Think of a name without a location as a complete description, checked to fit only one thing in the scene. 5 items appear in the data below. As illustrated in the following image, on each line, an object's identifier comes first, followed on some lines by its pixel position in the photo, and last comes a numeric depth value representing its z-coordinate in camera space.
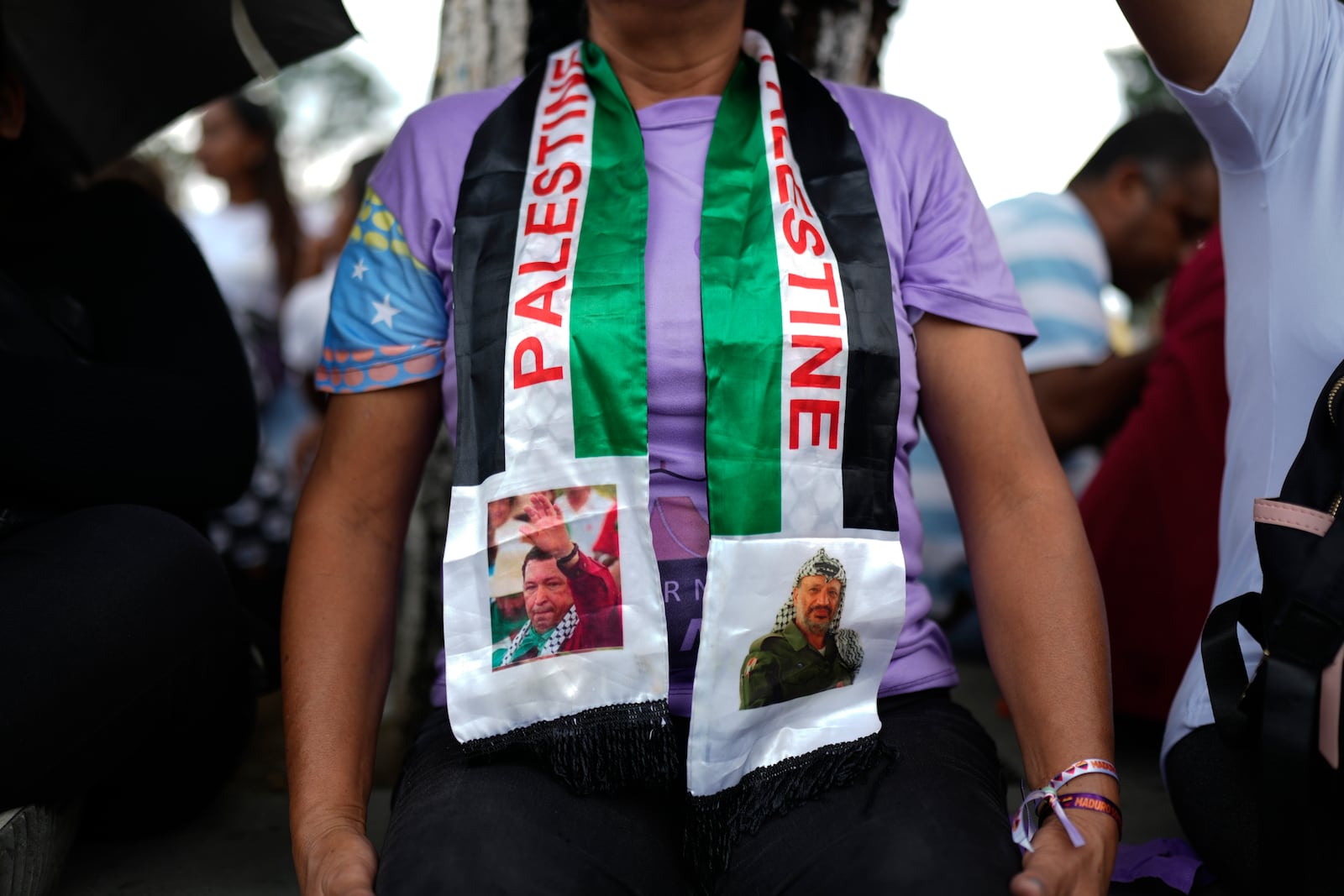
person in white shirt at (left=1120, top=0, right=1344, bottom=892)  1.73
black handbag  1.38
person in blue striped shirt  3.23
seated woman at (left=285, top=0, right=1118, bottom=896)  1.56
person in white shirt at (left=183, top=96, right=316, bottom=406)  4.99
